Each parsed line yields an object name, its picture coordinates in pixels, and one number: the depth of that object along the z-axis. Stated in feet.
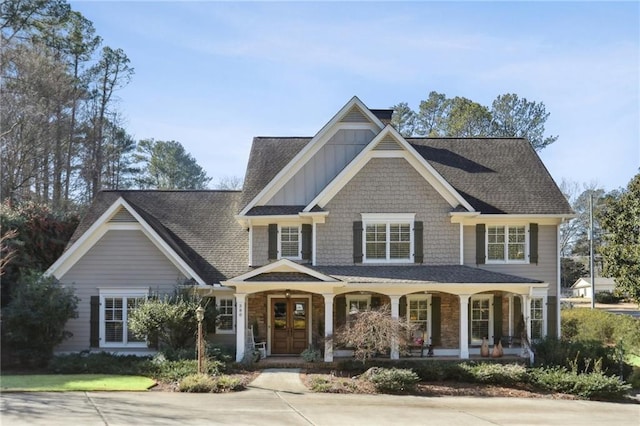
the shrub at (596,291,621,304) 191.42
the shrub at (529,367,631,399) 61.26
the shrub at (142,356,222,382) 61.46
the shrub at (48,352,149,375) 65.16
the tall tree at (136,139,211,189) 203.41
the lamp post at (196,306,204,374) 61.38
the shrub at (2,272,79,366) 67.72
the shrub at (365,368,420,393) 59.82
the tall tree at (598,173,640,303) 99.91
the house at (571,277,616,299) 227.90
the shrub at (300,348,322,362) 69.46
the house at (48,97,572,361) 72.59
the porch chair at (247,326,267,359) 73.15
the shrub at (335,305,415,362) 65.41
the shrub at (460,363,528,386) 63.52
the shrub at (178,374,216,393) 57.47
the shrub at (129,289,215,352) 68.85
